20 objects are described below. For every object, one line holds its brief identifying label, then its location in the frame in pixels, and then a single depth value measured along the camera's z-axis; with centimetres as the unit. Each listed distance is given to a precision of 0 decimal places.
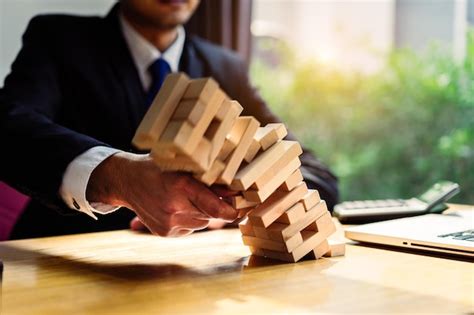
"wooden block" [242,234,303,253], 104
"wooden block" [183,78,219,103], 84
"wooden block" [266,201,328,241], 103
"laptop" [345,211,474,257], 111
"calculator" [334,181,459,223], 151
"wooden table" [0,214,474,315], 80
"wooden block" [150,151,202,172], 87
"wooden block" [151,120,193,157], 82
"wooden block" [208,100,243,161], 87
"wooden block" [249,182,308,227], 101
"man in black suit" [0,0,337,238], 132
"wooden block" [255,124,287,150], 98
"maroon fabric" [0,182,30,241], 184
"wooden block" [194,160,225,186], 89
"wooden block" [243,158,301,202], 96
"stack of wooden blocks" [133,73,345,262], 84
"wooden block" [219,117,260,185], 91
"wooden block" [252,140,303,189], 96
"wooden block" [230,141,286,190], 93
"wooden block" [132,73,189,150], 84
